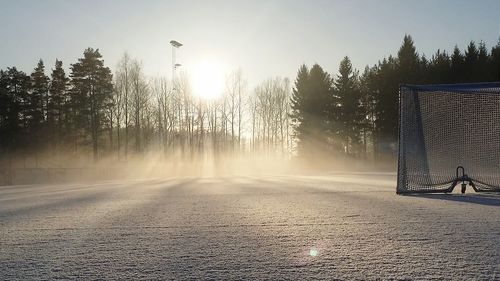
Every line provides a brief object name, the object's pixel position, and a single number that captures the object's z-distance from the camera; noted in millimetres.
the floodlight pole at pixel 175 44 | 54250
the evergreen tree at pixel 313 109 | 55094
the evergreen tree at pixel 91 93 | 52438
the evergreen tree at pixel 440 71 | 47719
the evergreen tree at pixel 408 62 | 49844
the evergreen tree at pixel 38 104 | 50375
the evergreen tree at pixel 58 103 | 53156
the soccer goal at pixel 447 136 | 10609
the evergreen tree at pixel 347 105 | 54344
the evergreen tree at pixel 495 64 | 44281
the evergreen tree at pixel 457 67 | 46500
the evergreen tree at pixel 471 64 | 45500
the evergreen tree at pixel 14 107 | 48562
